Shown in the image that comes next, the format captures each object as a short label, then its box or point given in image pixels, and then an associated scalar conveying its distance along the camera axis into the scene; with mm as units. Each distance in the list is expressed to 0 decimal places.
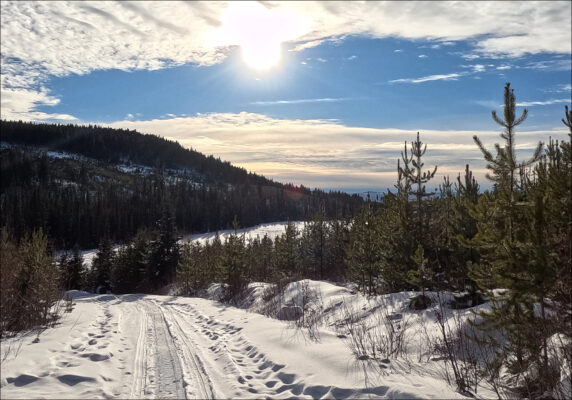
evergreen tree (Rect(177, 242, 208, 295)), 34906
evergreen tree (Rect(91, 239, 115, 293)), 48375
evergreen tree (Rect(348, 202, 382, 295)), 17961
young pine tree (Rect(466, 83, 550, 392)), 5734
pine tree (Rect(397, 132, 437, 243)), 14873
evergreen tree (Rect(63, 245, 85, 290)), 47375
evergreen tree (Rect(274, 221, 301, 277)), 39281
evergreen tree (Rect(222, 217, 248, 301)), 24078
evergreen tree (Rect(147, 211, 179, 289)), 44719
